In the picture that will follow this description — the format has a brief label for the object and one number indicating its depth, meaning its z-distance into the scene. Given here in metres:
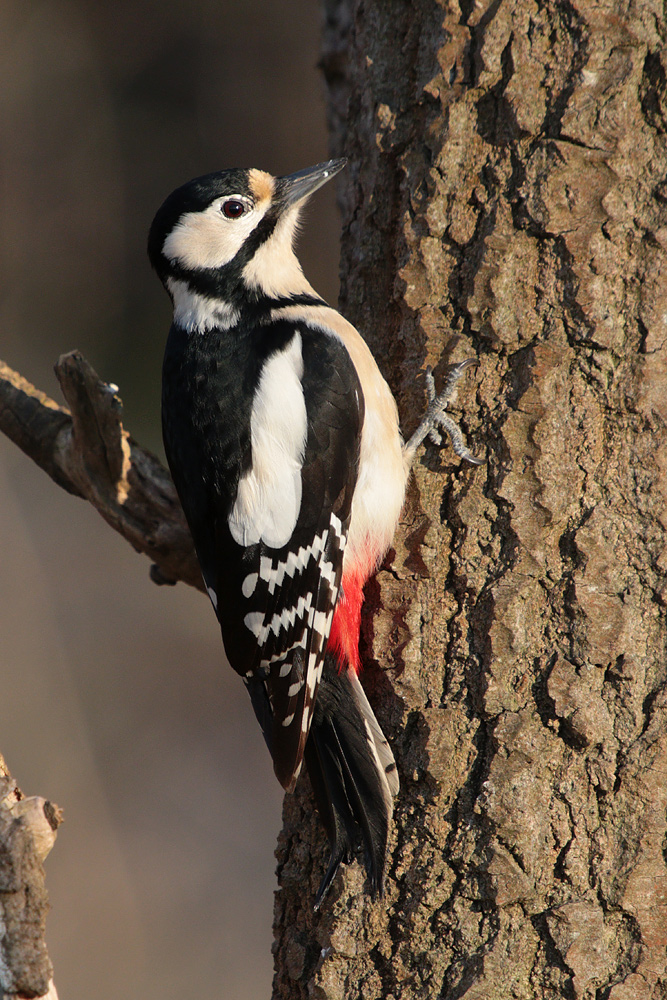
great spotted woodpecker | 5.14
